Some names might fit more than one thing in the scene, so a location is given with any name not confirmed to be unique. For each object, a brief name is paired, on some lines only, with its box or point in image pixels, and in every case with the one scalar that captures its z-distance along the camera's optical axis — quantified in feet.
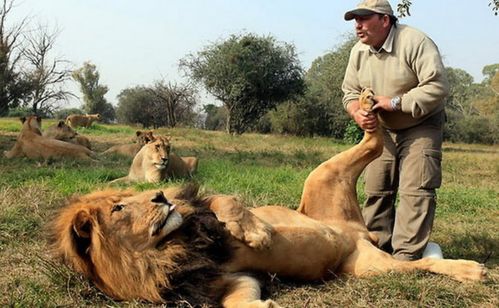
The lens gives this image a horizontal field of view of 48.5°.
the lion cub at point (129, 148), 38.98
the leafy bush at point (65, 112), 168.17
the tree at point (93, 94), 199.93
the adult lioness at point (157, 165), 29.19
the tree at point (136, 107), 162.09
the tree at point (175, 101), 128.06
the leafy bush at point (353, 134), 87.86
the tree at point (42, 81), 120.47
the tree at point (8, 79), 85.97
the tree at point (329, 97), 107.24
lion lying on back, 9.42
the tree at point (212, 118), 158.24
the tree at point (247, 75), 103.50
